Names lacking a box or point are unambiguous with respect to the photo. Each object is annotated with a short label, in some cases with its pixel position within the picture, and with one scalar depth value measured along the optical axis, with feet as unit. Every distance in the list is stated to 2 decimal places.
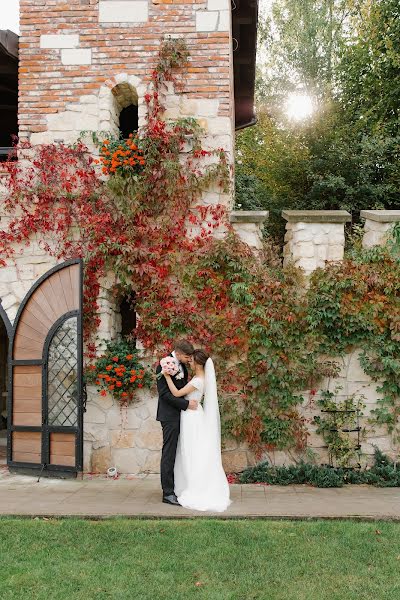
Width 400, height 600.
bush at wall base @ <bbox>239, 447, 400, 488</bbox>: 22.85
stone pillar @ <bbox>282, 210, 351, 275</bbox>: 24.61
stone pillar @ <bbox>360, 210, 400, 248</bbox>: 24.43
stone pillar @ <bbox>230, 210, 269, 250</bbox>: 24.76
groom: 20.76
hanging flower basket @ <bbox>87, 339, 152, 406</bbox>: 24.25
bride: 20.25
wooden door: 23.67
